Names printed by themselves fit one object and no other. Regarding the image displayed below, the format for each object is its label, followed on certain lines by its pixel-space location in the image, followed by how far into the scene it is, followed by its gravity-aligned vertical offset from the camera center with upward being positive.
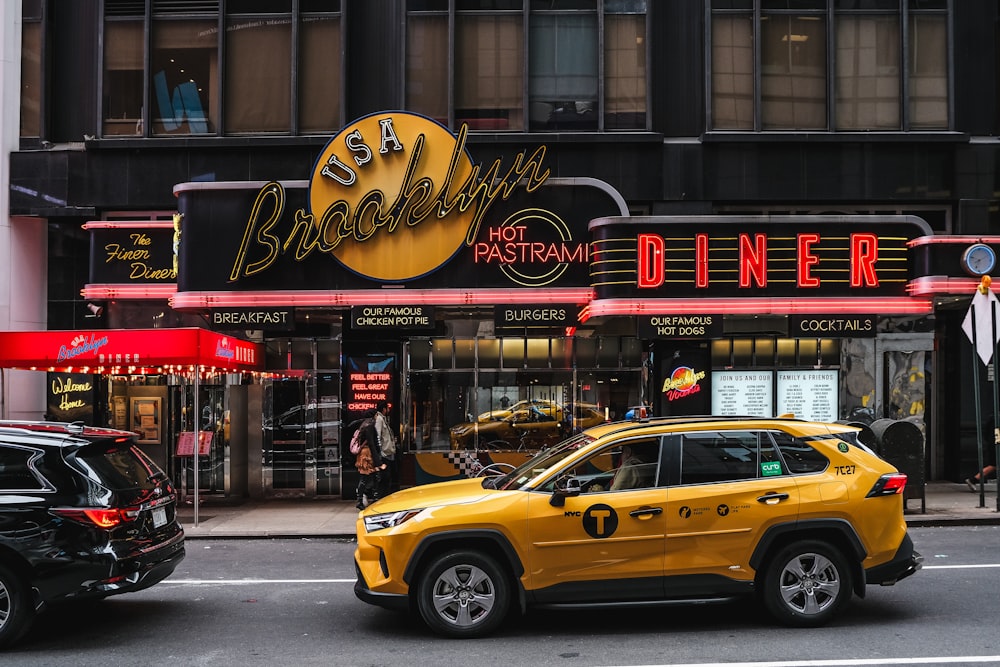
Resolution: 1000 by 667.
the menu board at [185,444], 14.72 -1.35
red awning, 13.64 +0.14
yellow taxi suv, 7.63 -1.43
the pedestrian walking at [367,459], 15.52 -1.67
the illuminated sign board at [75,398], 18.02 -0.76
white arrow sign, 14.62 +0.58
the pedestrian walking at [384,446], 15.71 -1.48
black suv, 7.40 -1.34
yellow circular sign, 15.89 +2.76
